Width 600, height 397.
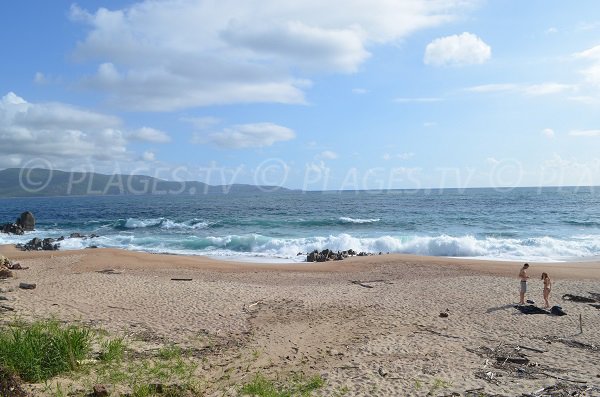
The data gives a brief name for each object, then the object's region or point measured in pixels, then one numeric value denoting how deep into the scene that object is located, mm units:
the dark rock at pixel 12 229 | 37125
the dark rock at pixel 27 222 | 39750
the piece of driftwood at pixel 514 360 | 7637
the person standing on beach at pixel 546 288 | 12016
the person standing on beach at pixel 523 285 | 12266
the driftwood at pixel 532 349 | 8378
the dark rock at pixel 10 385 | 5273
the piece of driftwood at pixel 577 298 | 12980
